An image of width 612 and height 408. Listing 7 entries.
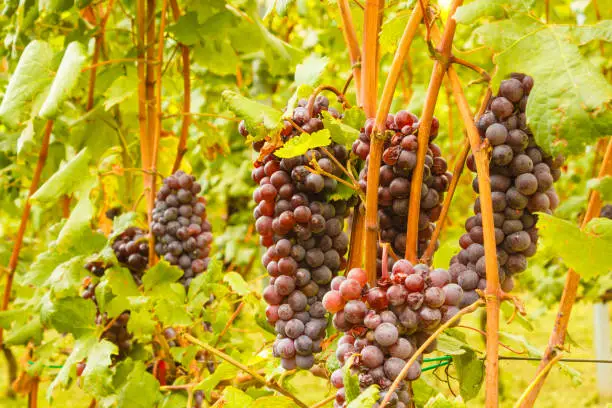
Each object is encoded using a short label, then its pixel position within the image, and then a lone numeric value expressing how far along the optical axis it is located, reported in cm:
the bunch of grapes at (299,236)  84
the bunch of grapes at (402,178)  78
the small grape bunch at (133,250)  149
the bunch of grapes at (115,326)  144
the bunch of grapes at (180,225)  144
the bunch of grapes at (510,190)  75
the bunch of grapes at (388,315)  70
